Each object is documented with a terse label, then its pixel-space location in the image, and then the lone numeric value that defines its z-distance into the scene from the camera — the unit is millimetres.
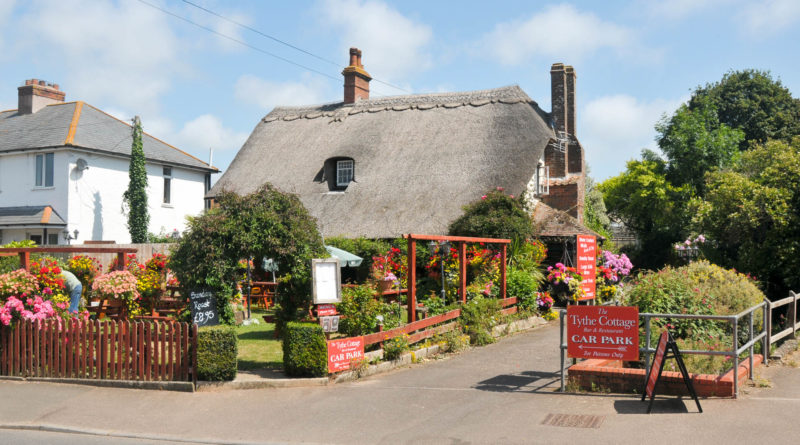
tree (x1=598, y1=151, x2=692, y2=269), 38625
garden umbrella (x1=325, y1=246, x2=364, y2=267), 19047
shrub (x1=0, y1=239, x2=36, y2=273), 17516
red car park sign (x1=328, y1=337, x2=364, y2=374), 10696
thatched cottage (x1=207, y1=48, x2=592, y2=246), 23469
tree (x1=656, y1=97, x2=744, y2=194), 38156
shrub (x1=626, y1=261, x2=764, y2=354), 11312
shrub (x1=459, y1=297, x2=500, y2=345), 14312
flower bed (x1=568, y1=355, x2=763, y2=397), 8883
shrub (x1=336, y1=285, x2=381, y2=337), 12023
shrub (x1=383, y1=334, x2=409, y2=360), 11867
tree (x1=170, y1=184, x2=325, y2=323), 11109
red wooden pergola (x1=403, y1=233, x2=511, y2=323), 12852
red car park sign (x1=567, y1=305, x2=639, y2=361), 9422
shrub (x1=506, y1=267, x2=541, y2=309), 17562
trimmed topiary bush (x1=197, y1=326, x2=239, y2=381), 10234
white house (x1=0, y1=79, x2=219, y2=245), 28797
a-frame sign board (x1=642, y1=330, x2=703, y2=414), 8273
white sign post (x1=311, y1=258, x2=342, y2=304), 11109
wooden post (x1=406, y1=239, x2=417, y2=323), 12828
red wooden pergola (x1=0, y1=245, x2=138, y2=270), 12922
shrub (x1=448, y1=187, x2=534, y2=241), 19500
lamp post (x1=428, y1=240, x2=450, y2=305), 15719
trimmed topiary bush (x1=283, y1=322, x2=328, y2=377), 10609
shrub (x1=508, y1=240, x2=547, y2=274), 19062
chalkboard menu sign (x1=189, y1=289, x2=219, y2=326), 11242
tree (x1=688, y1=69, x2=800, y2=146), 43750
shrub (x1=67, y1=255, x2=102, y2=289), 17562
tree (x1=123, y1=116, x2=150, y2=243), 30797
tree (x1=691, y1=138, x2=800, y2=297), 18469
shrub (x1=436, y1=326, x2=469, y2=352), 13445
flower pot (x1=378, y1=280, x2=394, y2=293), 17027
